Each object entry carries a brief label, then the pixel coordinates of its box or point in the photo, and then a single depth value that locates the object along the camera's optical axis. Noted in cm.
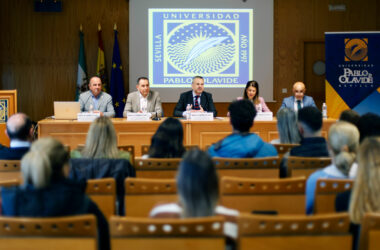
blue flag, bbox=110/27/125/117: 774
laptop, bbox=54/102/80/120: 573
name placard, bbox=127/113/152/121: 561
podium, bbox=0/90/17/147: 567
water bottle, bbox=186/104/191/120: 583
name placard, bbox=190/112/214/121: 563
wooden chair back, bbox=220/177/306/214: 217
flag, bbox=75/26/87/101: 774
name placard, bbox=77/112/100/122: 553
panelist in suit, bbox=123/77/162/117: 640
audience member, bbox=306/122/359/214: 229
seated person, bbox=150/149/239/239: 152
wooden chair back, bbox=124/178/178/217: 225
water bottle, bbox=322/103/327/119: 615
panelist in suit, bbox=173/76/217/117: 652
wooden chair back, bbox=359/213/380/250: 162
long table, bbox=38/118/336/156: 546
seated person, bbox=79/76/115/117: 624
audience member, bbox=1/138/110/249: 175
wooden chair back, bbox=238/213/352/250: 157
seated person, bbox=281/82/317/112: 638
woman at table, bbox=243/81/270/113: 635
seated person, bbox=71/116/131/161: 281
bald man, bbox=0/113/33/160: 312
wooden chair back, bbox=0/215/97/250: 156
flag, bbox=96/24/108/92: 777
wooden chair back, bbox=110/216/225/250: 151
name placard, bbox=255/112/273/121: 571
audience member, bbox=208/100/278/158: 306
